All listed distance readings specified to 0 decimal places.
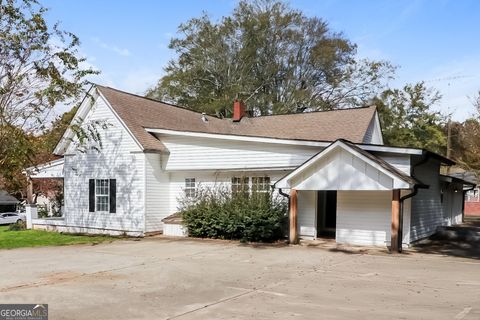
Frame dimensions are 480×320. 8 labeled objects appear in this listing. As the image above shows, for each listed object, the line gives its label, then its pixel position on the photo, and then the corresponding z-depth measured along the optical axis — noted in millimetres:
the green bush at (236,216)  16484
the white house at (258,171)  15055
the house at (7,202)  57669
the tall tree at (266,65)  46344
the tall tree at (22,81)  17844
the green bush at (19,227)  26531
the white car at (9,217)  47441
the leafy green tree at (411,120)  46344
